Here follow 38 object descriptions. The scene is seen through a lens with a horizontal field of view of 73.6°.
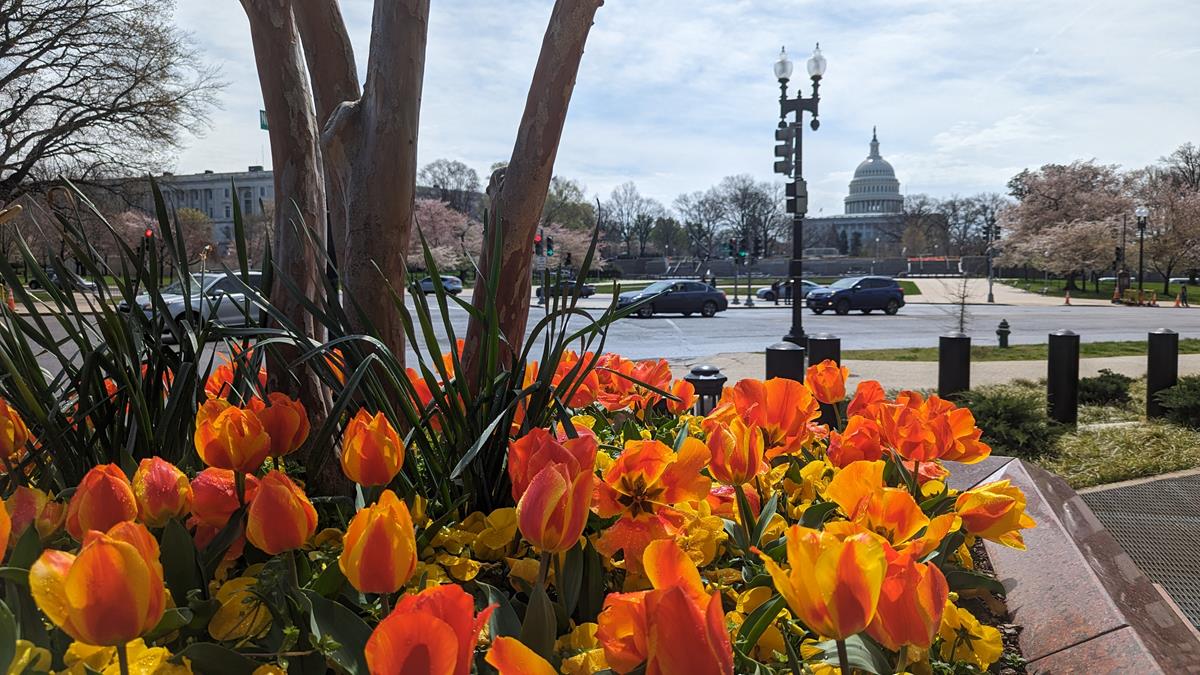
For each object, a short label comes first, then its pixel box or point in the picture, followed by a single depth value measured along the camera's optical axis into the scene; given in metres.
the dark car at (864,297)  30.91
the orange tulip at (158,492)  1.12
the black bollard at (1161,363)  7.36
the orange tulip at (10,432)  1.41
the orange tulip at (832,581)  0.75
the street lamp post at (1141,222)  40.78
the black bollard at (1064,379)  6.84
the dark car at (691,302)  28.86
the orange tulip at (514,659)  0.70
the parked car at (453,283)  49.06
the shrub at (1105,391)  8.08
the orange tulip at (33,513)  1.10
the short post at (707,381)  4.62
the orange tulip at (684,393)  2.24
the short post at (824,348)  6.73
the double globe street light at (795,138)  16.83
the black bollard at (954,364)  7.19
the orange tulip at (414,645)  0.65
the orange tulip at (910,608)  0.81
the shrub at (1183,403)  6.63
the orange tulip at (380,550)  0.85
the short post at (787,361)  5.78
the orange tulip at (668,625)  0.68
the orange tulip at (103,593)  0.69
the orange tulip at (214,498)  1.17
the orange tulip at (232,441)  1.19
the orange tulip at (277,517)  0.96
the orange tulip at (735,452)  1.32
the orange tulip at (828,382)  1.92
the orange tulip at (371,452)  1.16
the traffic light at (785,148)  17.75
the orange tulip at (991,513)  1.25
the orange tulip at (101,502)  0.99
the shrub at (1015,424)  5.60
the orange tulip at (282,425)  1.39
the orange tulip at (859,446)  1.59
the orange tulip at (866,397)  1.83
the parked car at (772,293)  38.43
